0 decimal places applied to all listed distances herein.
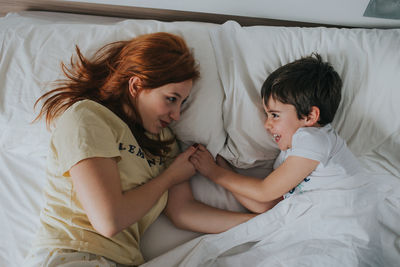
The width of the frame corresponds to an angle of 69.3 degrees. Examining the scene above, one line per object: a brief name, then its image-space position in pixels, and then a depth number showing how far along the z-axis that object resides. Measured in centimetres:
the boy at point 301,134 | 95
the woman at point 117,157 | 80
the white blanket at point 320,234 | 90
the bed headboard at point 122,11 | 126
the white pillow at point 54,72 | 105
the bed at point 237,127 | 96
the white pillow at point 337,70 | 109
